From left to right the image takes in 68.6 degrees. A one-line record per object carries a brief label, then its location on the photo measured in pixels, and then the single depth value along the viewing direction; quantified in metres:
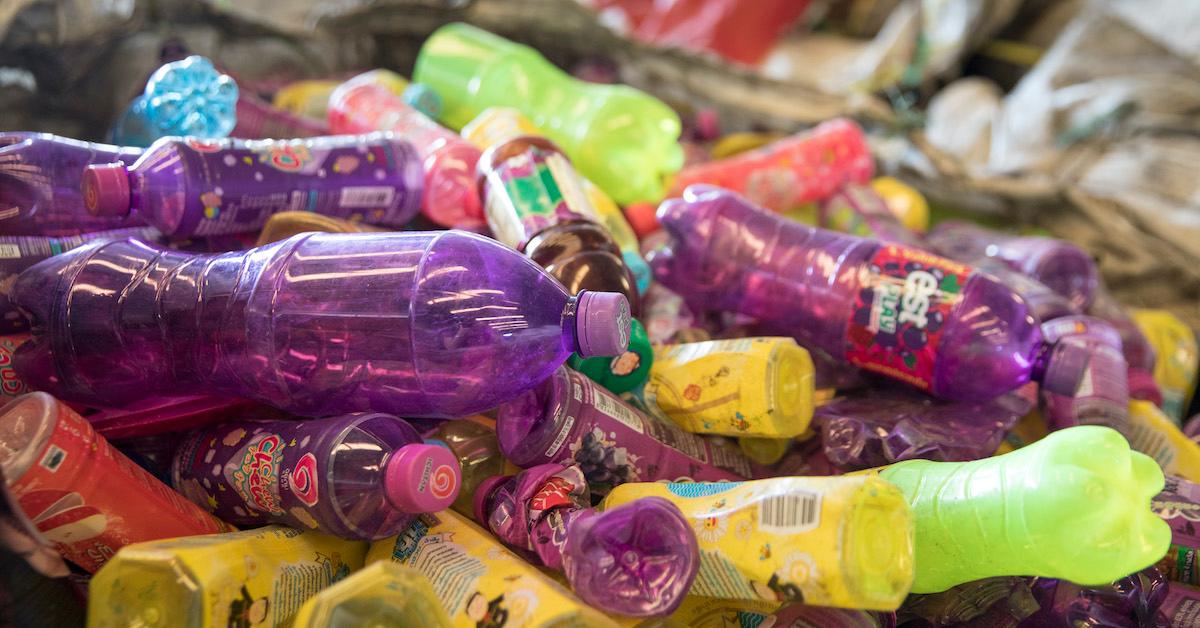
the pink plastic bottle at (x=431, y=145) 1.61
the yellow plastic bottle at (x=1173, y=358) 1.93
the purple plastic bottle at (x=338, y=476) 0.98
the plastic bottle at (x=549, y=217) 1.31
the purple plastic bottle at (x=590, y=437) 1.14
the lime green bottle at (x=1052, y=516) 0.96
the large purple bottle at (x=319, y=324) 1.06
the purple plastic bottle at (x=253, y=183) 1.30
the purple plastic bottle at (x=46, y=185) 1.32
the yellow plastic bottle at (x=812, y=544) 0.91
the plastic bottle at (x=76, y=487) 0.94
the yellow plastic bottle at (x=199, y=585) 0.89
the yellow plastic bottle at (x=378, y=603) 0.84
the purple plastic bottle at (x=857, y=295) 1.34
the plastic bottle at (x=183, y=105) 1.62
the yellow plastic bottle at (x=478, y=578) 0.89
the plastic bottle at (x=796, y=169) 1.95
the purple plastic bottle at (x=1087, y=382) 1.37
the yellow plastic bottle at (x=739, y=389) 1.25
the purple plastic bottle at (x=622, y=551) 0.94
